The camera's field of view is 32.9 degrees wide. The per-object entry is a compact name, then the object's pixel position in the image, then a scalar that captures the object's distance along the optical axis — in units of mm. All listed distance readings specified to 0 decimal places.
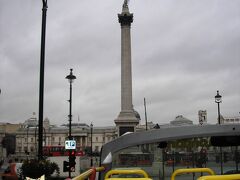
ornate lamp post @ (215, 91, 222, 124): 33344
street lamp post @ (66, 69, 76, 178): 27859
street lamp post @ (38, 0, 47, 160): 12773
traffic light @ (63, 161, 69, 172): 17220
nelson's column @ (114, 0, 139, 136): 66688
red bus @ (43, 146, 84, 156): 65856
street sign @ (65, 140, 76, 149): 21062
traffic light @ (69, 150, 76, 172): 17553
